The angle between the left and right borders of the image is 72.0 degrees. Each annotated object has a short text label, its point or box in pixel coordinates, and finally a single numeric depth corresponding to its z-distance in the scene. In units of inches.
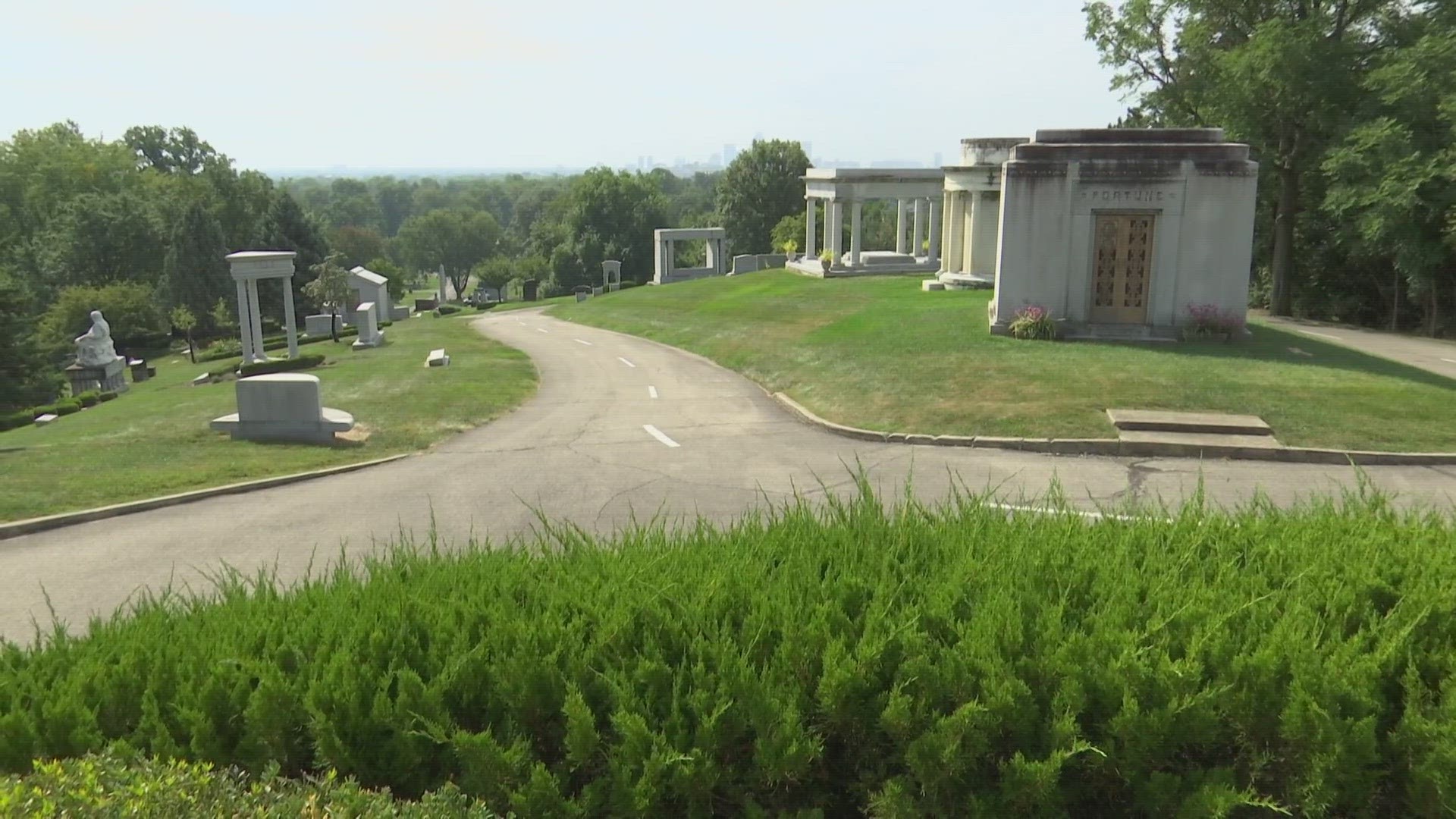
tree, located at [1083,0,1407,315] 1238.9
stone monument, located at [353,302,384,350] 1457.9
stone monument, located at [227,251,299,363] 1309.1
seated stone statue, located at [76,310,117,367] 1529.3
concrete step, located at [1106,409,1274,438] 614.2
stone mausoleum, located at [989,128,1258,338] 881.5
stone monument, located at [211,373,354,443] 691.4
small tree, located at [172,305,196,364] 2050.9
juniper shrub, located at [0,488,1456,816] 187.8
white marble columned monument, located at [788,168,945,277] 1852.9
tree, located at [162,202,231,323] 2362.2
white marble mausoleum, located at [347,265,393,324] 1817.2
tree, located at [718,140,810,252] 3282.5
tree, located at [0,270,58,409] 1369.3
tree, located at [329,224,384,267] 4252.0
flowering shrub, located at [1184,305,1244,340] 899.4
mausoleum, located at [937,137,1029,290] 1429.6
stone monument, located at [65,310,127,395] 1530.5
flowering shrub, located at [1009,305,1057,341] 916.0
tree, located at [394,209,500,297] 5162.4
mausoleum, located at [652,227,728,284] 2463.1
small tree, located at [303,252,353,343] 1647.4
